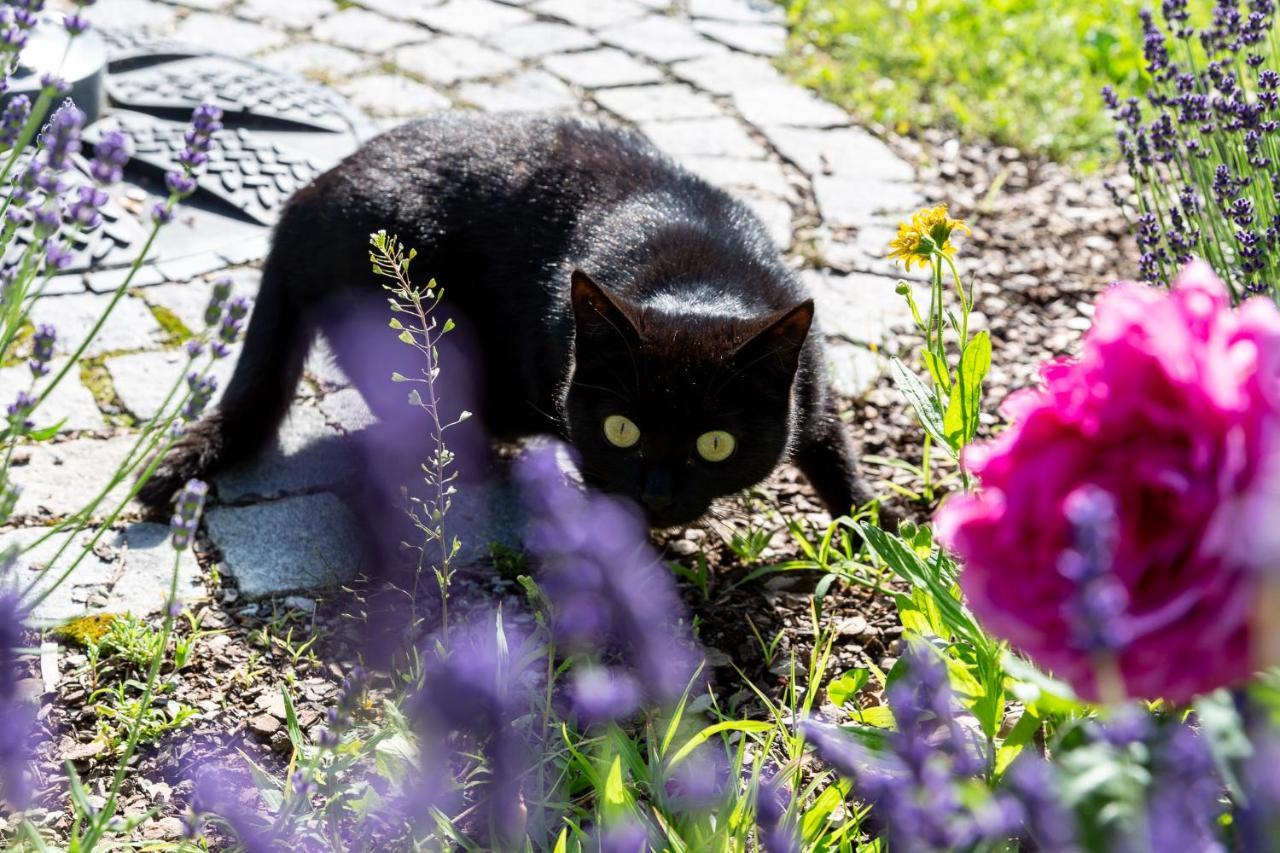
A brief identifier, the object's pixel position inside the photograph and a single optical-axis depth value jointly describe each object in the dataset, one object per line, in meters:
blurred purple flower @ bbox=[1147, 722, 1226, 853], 0.78
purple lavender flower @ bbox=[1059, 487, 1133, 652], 0.78
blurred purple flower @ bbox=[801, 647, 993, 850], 0.87
